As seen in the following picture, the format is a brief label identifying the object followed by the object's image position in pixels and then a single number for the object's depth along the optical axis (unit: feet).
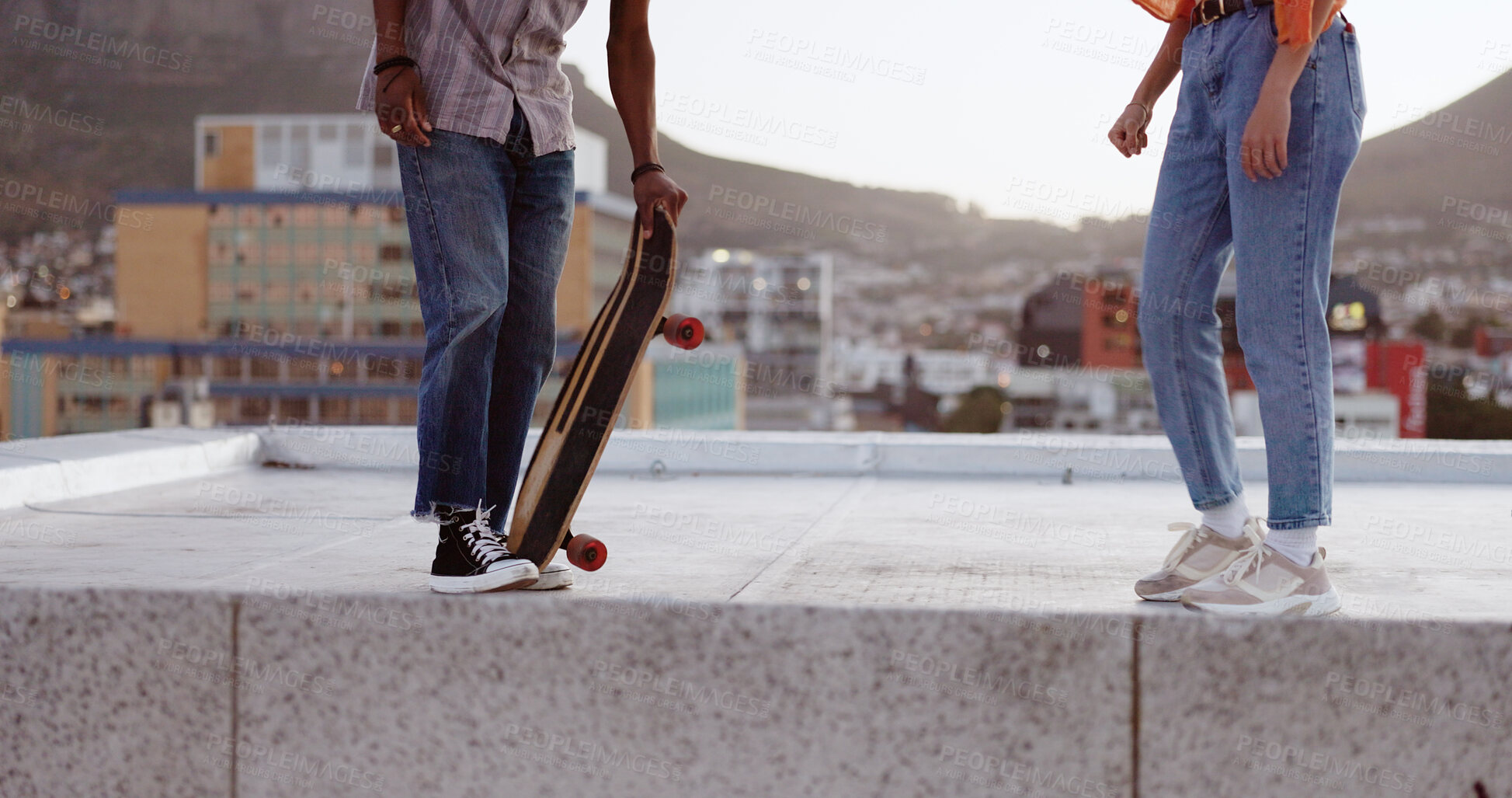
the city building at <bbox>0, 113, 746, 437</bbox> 180.45
